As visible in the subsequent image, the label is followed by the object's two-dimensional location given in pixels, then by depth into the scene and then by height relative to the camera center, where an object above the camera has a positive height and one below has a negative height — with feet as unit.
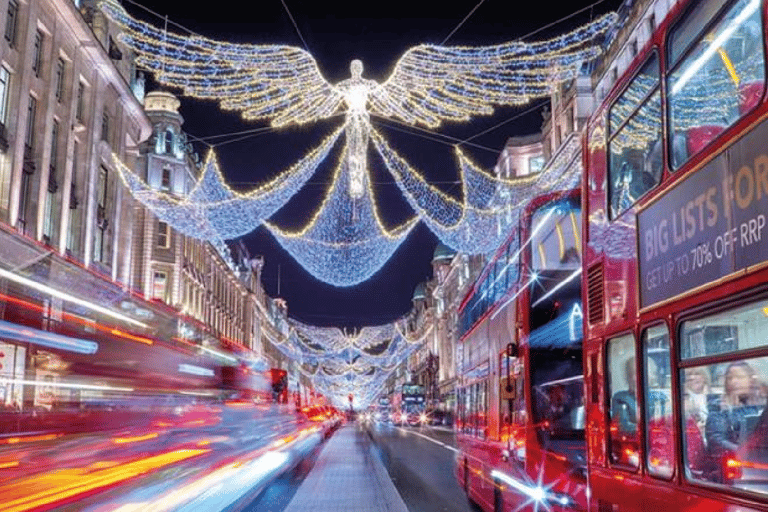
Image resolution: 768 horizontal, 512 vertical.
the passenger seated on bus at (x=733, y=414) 13.41 -0.32
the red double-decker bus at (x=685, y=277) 13.34 +2.16
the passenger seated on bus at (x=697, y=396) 14.82 -0.03
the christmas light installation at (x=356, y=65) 46.03 +18.58
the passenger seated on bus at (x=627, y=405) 18.21 -0.24
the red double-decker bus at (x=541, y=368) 29.68 +0.98
